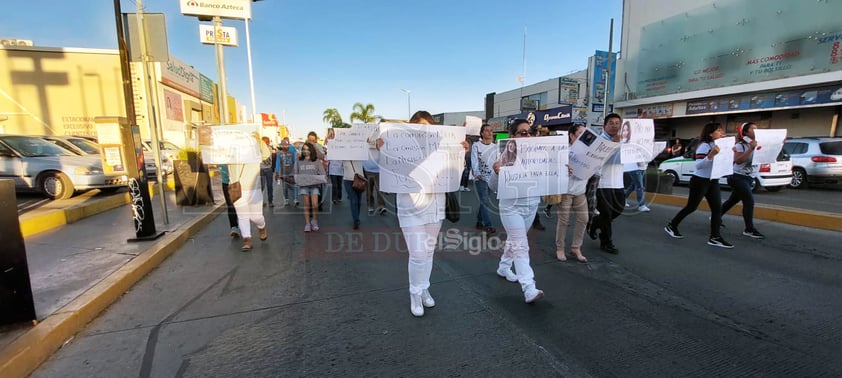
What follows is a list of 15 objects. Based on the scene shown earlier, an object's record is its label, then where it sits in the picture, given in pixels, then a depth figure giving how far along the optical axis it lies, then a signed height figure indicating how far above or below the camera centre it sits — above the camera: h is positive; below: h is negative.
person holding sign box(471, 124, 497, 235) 5.95 -0.38
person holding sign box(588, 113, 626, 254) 4.98 -0.69
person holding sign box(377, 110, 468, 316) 3.22 -0.76
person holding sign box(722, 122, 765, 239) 5.38 -0.41
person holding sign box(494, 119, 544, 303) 3.39 -0.78
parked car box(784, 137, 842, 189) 10.69 -0.54
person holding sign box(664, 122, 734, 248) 5.23 -0.55
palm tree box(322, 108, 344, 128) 57.63 +5.08
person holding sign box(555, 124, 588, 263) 4.55 -0.88
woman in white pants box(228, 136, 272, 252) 5.47 -0.75
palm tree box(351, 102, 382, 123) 49.04 +4.77
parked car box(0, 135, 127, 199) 8.23 -0.39
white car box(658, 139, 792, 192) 10.14 -0.89
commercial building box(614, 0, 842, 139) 15.54 +4.09
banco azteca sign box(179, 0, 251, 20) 13.11 +5.27
